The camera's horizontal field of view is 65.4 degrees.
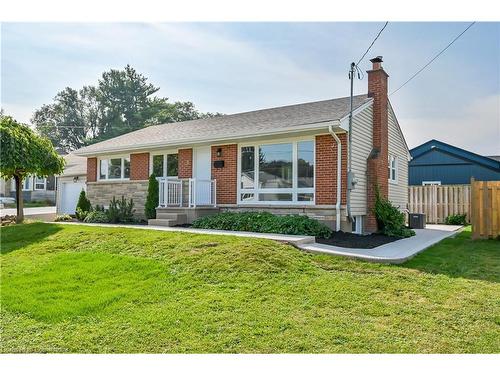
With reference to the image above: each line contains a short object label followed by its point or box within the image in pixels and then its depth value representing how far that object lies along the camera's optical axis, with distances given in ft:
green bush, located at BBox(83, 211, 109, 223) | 44.33
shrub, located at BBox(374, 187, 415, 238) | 37.67
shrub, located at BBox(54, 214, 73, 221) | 48.61
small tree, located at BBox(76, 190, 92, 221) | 50.88
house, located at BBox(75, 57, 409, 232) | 35.01
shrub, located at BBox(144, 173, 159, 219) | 43.12
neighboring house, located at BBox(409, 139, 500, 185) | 65.82
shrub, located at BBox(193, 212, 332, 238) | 30.96
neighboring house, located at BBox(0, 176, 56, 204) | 101.04
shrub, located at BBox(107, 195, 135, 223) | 44.11
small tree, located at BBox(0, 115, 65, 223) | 39.93
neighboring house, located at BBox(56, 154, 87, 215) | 63.36
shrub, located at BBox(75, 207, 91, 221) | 47.99
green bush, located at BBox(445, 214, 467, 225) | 55.42
